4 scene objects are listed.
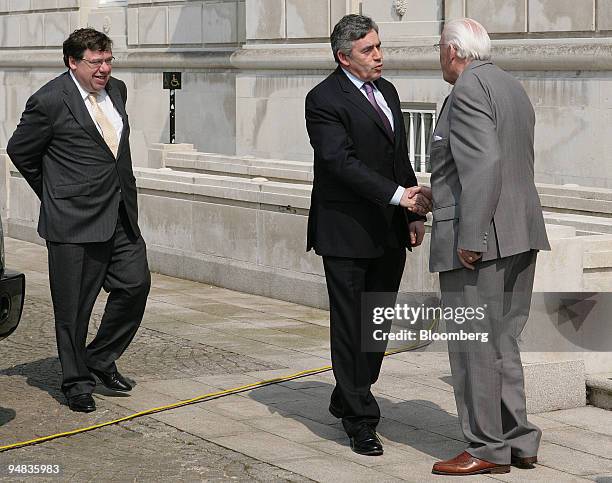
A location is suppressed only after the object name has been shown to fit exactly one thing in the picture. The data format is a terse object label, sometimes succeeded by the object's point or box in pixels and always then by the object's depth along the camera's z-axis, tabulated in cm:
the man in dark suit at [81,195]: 775
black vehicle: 724
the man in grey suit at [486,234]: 603
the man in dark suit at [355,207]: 675
